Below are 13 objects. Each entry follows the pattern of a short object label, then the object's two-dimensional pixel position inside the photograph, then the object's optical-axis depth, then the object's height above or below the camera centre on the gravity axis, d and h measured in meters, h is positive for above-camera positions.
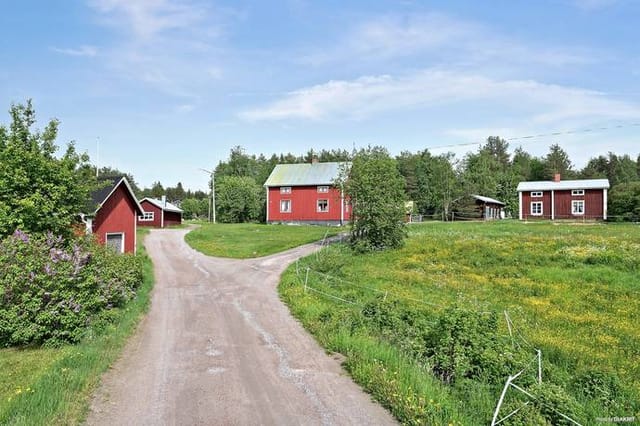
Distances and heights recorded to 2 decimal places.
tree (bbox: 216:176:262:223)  68.00 +1.49
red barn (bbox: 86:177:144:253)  24.69 -0.22
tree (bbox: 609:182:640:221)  50.12 +1.11
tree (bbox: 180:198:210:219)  97.94 +0.64
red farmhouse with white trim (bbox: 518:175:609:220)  50.59 +1.30
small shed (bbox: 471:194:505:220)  63.86 +0.59
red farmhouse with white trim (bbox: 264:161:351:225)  51.78 +1.76
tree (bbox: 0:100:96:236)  16.58 +1.16
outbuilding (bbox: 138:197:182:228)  56.19 -0.23
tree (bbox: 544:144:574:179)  95.44 +10.12
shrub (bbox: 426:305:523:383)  8.70 -2.76
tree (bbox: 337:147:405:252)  28.98 +0.55
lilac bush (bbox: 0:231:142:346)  11.51 -2.15
